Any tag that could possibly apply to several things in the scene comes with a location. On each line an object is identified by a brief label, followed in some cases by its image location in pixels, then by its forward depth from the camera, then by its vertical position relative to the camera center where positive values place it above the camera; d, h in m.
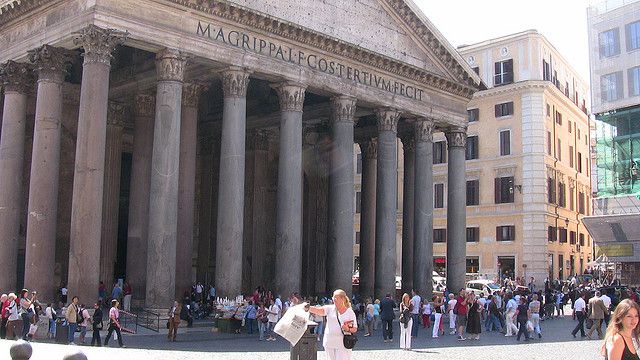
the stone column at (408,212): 29.97 +1.91
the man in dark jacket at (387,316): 18.41 -1.54
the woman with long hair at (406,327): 16.33 -1.63
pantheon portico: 19.47 +4.04
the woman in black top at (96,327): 16.16 -1.70
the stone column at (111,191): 25.41 +2.23
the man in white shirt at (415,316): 20.10 -1.69
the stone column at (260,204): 29.69 +2.13
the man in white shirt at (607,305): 20.39 -1.34
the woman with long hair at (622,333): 5.59 -0.59
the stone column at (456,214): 29.00 +1.76
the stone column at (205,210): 30.30 +1.87
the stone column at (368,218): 29.52 +1.63
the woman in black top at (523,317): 18.86 -1.54
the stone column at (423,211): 27.62 +1.76
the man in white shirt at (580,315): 19.94 -1.55
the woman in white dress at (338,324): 8.49 -0.82
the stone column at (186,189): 23.22 +2.08
